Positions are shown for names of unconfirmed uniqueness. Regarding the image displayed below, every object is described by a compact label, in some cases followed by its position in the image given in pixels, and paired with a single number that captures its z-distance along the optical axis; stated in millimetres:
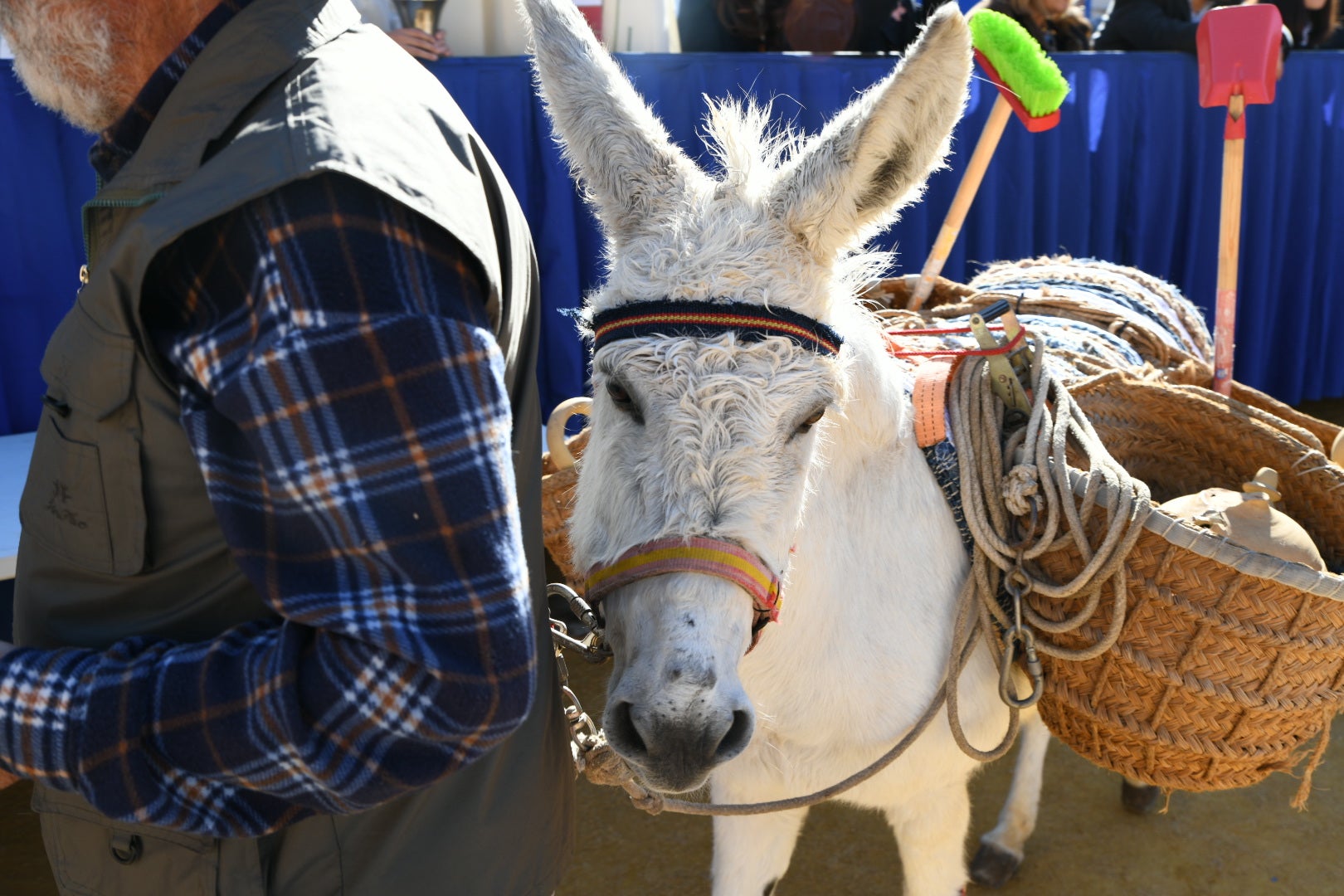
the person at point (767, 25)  4543
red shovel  2627
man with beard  777
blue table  2311
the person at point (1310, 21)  5664
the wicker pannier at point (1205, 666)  1480
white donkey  1152
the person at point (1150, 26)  5051
